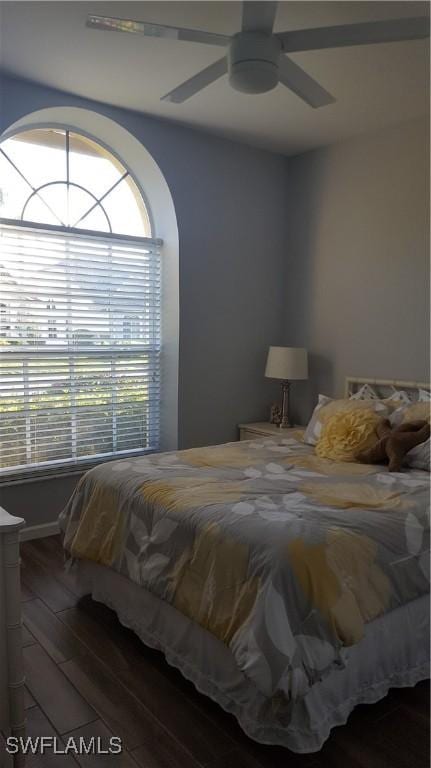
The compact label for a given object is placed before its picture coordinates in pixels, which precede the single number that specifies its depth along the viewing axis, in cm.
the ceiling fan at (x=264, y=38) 184
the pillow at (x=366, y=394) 377
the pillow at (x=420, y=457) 284
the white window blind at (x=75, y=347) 346
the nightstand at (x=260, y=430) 409
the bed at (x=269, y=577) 173
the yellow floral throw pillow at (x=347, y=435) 303
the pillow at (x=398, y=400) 331
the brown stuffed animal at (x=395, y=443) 283
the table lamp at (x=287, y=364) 411
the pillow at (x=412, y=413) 303
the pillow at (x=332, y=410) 328
